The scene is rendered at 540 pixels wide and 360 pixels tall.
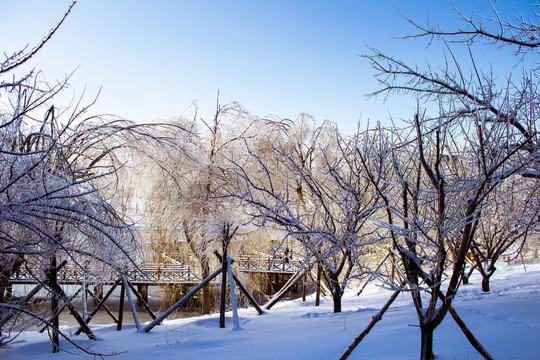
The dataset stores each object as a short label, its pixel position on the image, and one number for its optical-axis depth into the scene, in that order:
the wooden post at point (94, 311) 5.88
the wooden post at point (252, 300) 6.86
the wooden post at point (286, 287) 8.08
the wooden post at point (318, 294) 7.92
